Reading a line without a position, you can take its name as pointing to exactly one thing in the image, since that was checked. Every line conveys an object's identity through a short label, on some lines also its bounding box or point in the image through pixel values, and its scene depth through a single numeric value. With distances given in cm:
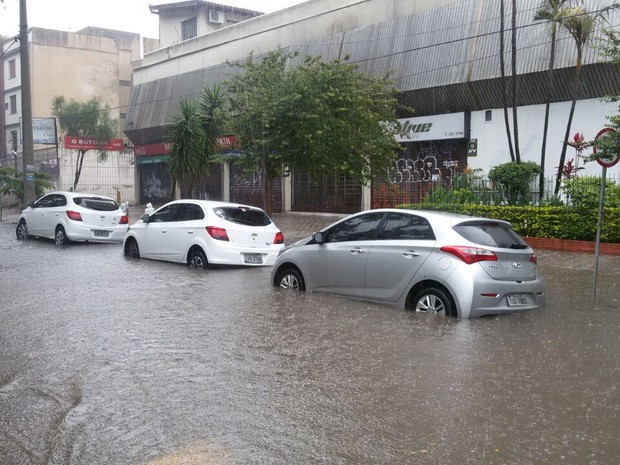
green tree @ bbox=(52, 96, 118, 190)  4044
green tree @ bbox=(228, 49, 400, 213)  1769
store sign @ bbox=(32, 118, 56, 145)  3809
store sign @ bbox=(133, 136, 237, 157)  3692
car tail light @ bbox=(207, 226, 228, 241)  1326
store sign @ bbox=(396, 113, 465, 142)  2273
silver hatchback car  827
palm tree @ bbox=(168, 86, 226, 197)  2295
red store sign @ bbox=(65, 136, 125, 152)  3681
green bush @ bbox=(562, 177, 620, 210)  1537
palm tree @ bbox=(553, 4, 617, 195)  1733
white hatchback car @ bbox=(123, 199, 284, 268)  1326
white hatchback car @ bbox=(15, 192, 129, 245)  1809
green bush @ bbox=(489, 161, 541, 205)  1805
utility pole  2444
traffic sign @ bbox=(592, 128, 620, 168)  1053
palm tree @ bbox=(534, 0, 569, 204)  1791
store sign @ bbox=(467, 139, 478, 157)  2236
